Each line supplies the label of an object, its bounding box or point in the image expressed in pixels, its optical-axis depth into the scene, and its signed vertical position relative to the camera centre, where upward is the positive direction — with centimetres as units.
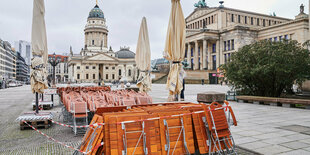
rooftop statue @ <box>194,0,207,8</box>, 8939 +3037
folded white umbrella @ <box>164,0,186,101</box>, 789 +115
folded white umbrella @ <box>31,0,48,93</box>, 740 +114
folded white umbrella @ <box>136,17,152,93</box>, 1223 +104
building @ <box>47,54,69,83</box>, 14288 +586
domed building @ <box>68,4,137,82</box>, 10656 +928
